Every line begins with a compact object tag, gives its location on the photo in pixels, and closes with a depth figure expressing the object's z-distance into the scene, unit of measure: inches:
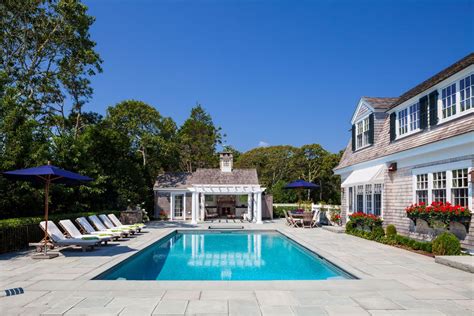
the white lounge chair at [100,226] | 624.4
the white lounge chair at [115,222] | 703.7
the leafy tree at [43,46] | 780.6
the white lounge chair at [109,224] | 662.6
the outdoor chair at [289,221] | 937.0
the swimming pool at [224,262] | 396.2
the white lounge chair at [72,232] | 516.4
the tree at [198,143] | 1773.7
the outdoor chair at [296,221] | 896.9
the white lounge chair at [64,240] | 469.1
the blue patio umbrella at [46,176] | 420.5
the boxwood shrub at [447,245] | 415.2
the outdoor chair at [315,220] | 892.0
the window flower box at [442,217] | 424.3
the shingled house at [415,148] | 447.8
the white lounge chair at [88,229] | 572.8
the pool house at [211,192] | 1067.3
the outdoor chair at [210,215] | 1266.0
